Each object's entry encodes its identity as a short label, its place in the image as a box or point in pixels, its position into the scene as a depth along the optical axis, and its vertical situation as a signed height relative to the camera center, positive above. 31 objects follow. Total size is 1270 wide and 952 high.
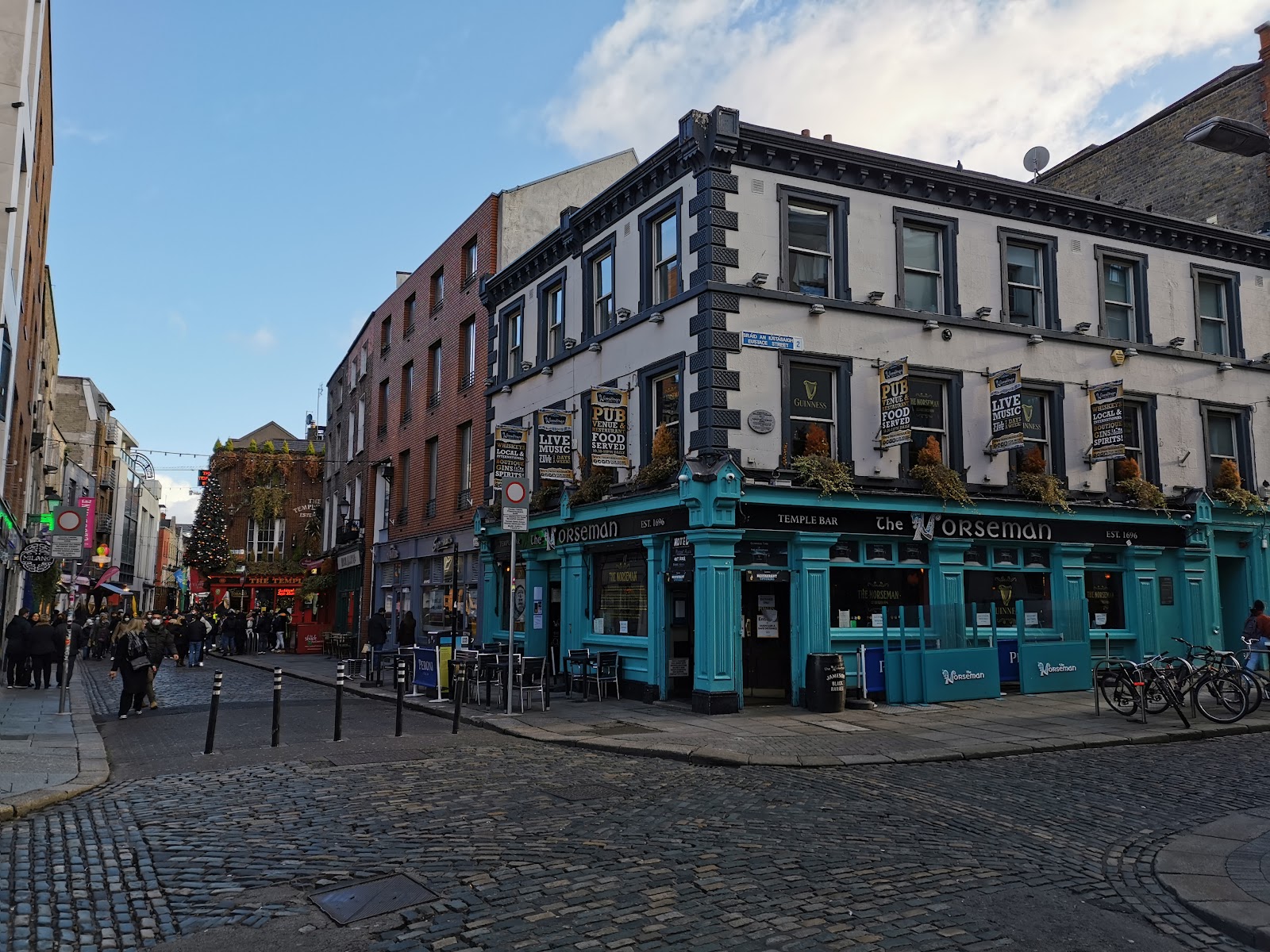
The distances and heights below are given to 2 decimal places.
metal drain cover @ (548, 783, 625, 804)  9.23 -1.77
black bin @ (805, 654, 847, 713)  15.99 -1.27
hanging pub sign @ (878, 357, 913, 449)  17.09 +3.52
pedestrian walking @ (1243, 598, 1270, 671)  16.28 -0.37
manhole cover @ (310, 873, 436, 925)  5.80 -1.79
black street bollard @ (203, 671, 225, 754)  12.04 -1.42
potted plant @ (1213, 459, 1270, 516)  20.81 +2.45
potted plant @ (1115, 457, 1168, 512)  19.80 +2.42
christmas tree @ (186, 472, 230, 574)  49.50 +3.62
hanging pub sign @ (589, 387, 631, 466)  18.75 +3.46
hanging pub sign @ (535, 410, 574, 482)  20.19 +3.31
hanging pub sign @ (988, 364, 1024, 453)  17.84 +3.63
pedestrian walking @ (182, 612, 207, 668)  29.89 -0.93
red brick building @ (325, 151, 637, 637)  27.02 +6.13
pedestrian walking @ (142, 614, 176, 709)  17.39 -0.63
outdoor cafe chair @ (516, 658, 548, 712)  16.53 -1.21
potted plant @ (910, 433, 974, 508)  17.66 +2.36
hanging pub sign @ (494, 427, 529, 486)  20.70 +3.28
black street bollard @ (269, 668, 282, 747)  12.38 -1.30
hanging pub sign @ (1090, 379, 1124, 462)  19.09 +3.67
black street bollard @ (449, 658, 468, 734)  13.93 -1.08
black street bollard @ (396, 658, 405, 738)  13.37 -1.11
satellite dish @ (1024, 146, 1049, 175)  23.69 +10.88
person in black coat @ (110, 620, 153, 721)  16.70 -0.94
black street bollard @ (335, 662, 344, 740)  12.95 -1.16
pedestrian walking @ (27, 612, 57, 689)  20.78 -0.85
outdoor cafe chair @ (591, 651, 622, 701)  18.42 -1.13
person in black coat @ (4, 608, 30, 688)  21.19 -0.90
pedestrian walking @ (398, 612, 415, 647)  26.36 -0.60
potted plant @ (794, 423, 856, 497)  16.75 +2.38
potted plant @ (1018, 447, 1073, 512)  18.69 +2.34
